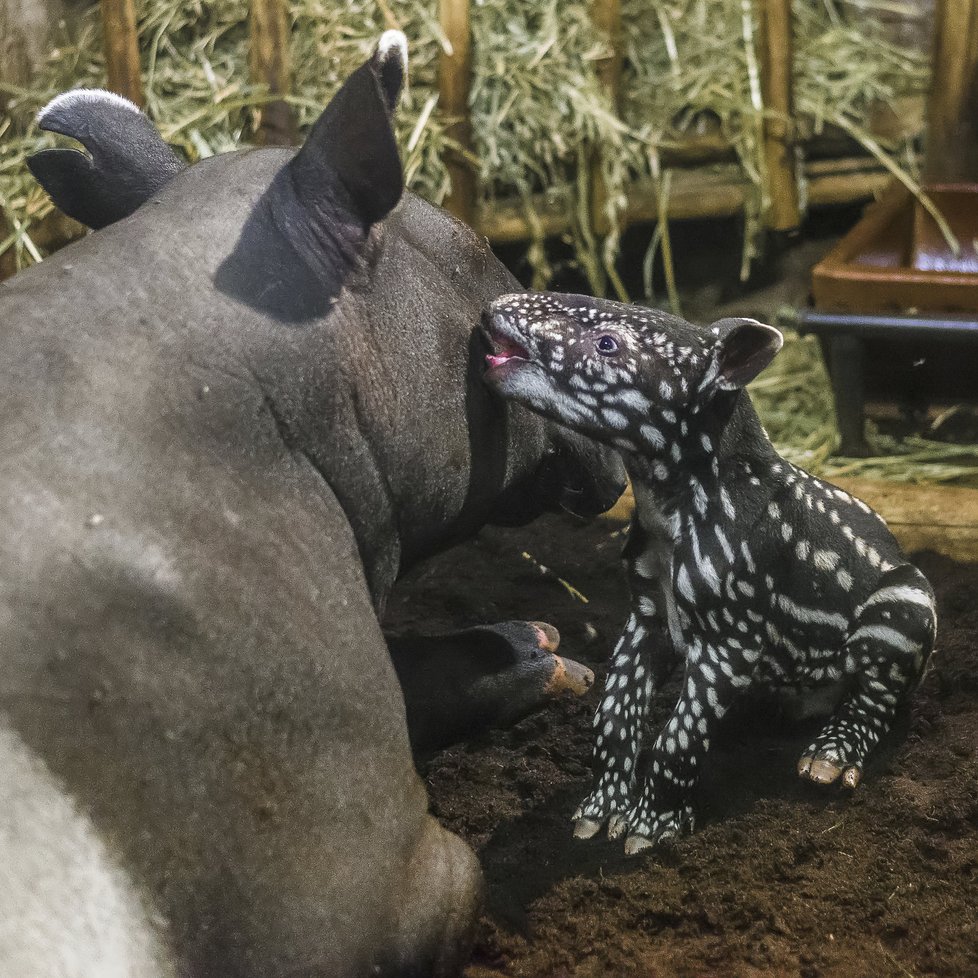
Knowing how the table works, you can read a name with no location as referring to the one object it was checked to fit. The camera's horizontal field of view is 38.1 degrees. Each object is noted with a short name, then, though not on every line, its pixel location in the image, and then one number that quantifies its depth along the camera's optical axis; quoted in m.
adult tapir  2.05
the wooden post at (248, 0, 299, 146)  4.98
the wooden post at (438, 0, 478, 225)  5.14
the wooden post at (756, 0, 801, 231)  5.45
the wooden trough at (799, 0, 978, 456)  4.59
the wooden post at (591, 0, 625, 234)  5.43
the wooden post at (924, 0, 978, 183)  5.34
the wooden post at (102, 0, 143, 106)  4.78
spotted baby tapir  2.84
